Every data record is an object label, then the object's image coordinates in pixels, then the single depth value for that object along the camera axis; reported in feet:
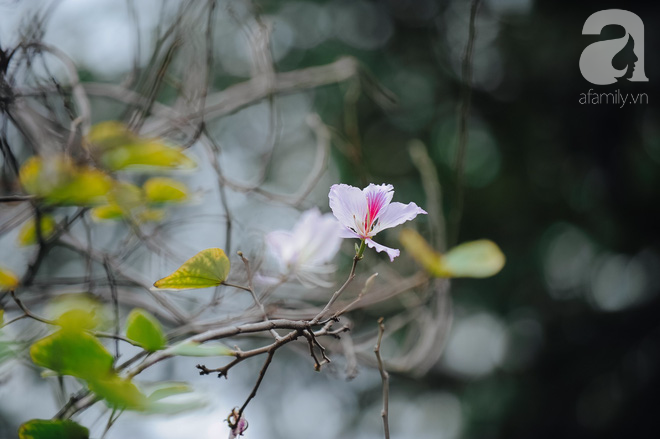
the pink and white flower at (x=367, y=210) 7.36
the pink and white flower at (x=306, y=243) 7.66
